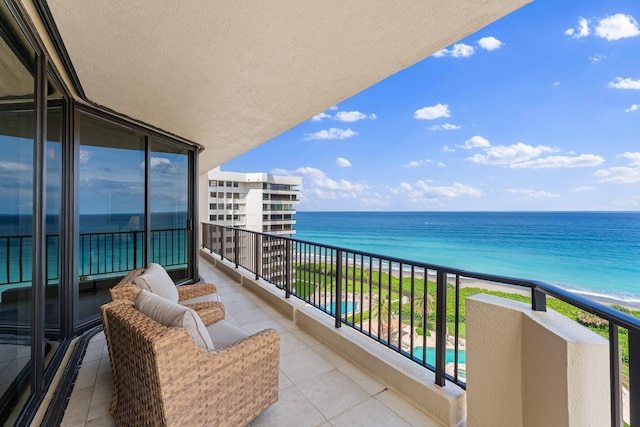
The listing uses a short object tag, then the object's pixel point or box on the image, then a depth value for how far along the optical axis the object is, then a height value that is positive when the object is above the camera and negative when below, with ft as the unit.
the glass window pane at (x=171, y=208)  12.23 +0.37
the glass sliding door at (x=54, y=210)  7.50 +0.15
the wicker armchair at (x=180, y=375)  3.89 -2.71
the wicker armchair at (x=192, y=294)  6.14 -2.49
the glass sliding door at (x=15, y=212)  4.66 +0.06
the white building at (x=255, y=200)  90.02 +5.36
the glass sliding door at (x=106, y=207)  9.26 +0.30
